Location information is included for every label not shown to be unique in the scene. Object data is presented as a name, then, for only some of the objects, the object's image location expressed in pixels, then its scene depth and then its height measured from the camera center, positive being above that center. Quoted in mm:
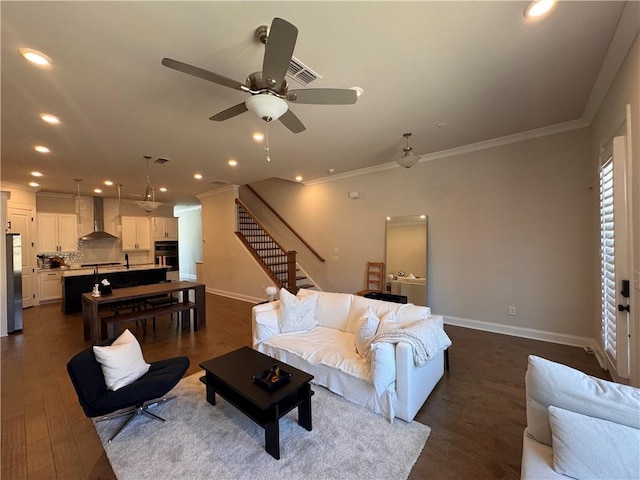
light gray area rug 1773 -1518
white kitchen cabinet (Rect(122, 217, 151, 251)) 8289 +224
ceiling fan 1521 +1052
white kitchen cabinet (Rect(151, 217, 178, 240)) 8938 +401
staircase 6055 -402
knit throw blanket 2277 -892
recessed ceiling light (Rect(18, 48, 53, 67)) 2068 +1454
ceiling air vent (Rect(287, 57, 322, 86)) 2232 +1437
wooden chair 5582 -848
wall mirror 4980 -398
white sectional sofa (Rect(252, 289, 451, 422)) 2238 -1101
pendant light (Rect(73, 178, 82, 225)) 7641 +879
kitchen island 5816 -880
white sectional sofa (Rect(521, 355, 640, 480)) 1119 -854
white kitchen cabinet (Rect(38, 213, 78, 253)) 7006 +246
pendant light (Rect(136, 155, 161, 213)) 5041 +702
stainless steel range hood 7883 +672
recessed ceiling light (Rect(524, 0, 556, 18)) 1724 +1473
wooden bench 3920 -1157
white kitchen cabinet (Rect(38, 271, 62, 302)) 6691 -1113
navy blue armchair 1964 -1156
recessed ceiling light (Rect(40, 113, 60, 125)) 3080 +1433
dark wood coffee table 1880 -1124
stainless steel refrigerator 4582 -733
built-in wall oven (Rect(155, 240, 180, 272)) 9012 -401
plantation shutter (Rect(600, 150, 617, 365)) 2588 -268
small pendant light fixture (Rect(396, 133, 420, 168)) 3885 +1118
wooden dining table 3873 -890
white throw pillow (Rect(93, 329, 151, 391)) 2160 -1011
